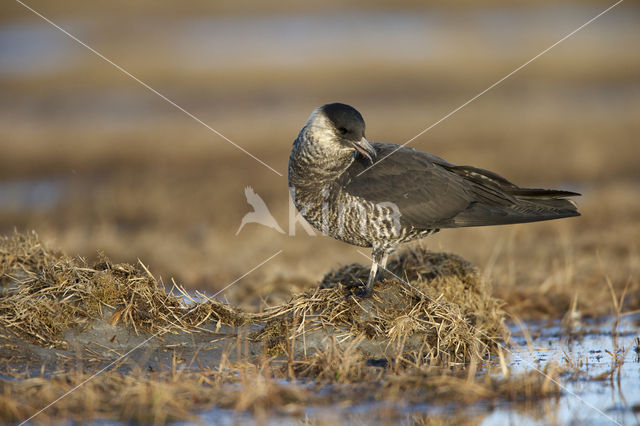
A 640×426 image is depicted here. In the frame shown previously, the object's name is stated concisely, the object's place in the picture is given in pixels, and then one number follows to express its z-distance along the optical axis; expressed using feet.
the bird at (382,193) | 37.19
